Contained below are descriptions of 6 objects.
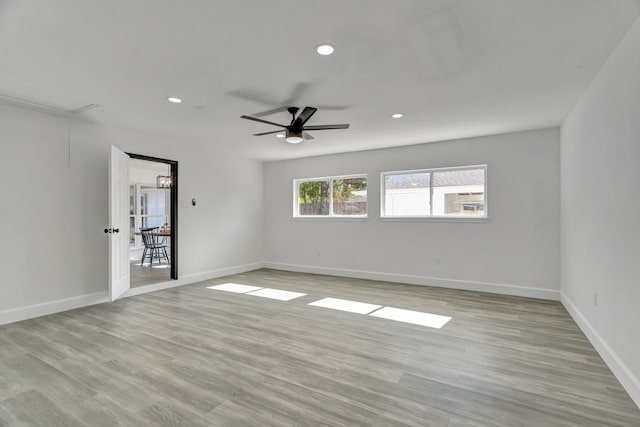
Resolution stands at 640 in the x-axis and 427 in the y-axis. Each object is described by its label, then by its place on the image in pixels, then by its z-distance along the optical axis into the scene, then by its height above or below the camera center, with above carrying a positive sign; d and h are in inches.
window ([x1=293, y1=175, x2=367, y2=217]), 250.2 +14.2
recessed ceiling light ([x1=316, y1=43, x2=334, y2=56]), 92.8 +48.8
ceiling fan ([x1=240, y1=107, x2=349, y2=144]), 136.2 +38.5
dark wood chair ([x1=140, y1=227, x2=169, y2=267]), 281.8 -26.9
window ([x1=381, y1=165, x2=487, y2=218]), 205.8 +14.2
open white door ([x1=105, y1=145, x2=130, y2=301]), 163.2 -4.8
